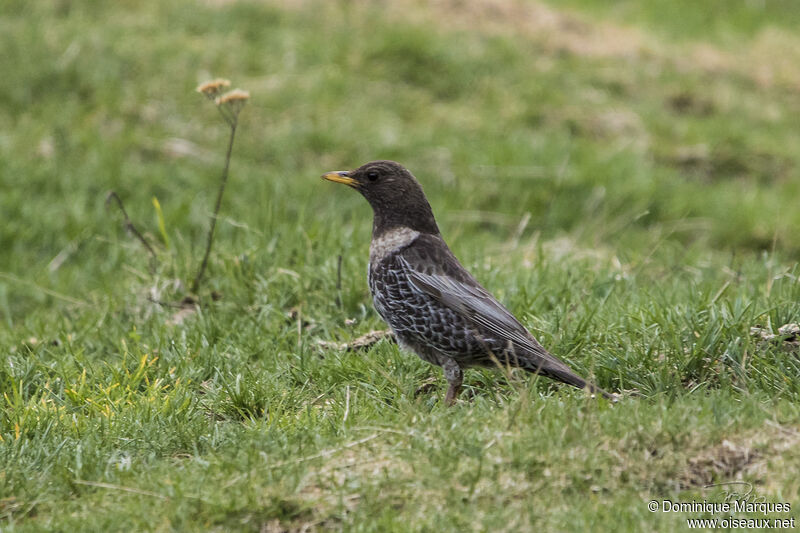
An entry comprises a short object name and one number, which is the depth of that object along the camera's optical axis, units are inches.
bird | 368.2
